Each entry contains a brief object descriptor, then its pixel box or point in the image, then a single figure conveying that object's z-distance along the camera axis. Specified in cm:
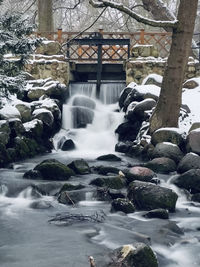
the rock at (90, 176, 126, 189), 884
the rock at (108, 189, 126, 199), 820
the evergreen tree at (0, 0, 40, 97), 1079
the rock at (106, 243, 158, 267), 482
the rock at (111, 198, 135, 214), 750
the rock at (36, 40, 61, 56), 1706
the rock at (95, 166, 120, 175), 1016
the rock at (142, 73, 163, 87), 1616
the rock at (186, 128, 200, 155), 1106
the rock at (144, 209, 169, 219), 727
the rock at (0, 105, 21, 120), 1269
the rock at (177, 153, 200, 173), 1005
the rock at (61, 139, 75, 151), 1355
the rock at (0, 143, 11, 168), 1110
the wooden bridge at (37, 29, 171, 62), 1758
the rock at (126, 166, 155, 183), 928
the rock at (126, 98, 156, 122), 1388
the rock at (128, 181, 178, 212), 765
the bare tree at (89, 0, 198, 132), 1155
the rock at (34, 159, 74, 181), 953
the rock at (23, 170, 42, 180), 957
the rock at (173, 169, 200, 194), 892
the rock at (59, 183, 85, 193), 848
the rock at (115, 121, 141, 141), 1400
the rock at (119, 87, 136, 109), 1572
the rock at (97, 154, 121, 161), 1187
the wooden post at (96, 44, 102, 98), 1765
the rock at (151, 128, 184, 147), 1181
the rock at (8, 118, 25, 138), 1238
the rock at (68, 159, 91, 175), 1025
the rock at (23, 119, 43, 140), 1293
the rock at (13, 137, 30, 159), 1198
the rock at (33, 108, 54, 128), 1363
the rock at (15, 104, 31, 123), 1357
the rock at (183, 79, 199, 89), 1569
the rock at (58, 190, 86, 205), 801
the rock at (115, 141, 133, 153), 1303
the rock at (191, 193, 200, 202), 850
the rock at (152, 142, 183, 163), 1108
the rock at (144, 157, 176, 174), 1038
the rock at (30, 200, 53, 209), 791
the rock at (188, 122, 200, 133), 1221
